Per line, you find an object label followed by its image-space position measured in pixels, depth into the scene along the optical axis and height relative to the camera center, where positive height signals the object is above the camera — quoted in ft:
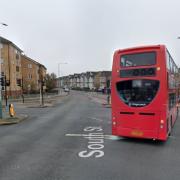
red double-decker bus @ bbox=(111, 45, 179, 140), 27.50 -0.79
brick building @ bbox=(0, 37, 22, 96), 158.20 +18.80
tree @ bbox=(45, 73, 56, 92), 209.32 +4.52
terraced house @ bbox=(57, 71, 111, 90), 369.44 +15.64
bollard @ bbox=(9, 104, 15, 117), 55.22 -5.48
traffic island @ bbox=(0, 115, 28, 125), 47.33 -6.96
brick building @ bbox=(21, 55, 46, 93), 204.36 +16.31
